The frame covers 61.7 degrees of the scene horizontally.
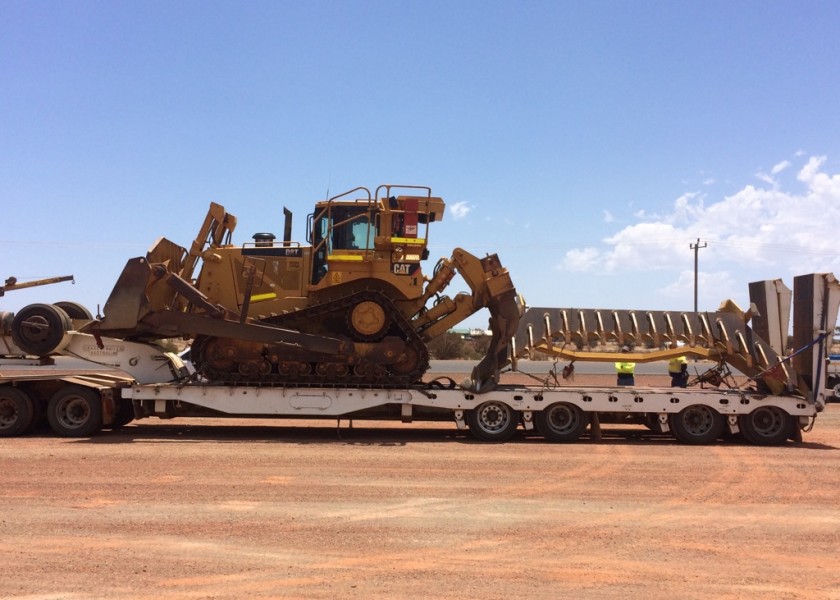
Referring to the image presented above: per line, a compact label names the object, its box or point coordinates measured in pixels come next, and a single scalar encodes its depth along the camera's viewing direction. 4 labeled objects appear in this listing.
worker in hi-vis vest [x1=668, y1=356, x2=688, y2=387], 15.43
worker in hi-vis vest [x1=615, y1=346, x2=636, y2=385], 16.73
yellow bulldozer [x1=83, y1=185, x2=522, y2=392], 12.12
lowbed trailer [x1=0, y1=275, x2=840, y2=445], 12.01
